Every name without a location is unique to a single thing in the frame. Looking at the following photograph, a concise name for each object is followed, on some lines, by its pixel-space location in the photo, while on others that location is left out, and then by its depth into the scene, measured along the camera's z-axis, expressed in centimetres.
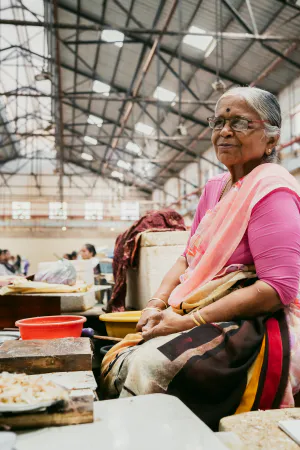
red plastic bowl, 202
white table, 85
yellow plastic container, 250
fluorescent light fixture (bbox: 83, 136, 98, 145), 1965
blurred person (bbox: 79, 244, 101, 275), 1012
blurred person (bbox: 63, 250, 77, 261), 1384
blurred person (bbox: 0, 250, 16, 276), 949
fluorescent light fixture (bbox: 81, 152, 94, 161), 2166
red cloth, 386
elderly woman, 143
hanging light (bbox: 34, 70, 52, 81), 839
